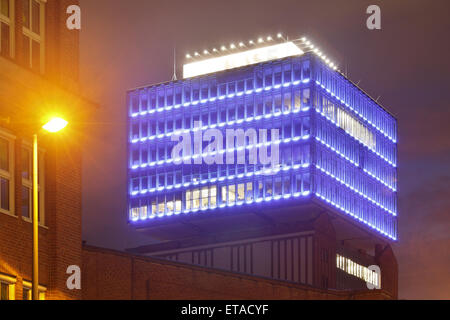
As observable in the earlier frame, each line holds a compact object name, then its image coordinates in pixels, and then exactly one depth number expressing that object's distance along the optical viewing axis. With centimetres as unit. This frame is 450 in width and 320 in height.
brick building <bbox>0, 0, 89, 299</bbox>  3741
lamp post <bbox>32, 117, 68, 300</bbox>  3141
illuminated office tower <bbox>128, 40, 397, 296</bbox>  15825
